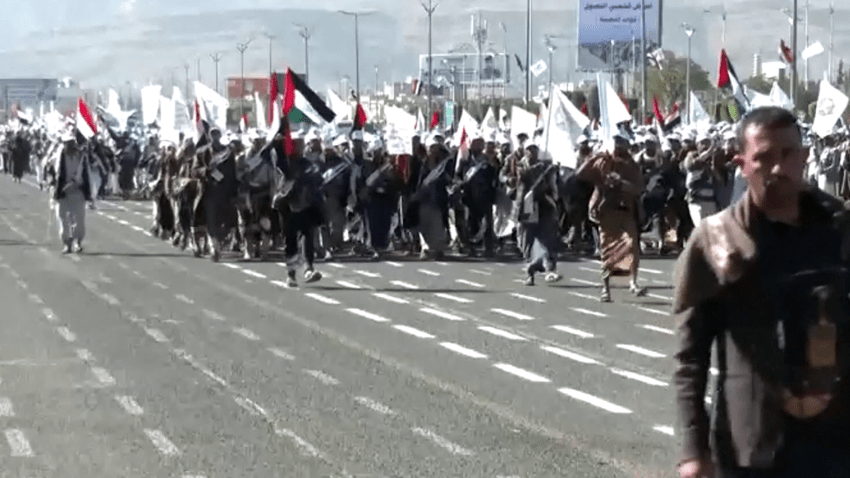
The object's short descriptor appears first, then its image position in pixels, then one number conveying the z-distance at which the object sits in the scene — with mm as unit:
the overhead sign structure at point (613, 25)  118188
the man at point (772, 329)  5473
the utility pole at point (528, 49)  78925
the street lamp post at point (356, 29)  97381
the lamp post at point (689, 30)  110869
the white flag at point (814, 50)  57062
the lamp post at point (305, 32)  119350
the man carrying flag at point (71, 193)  29609
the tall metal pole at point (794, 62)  48234
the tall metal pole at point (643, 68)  67688
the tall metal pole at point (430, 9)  92125
